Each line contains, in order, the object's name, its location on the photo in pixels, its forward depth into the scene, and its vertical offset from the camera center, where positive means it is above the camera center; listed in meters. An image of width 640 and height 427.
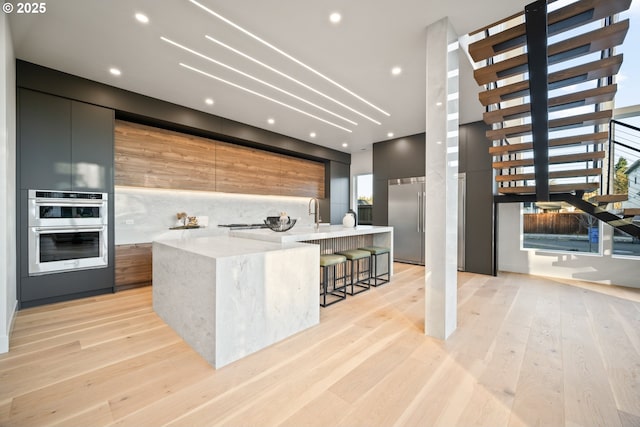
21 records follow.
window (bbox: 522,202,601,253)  4.36 -0.27
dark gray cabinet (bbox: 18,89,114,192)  3.04 +0.85
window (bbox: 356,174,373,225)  7.41 +0.43
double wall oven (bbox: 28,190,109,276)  3.06 -0.22
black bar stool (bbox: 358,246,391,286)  3.97 -0.92
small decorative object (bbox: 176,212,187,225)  4.55 -0.09
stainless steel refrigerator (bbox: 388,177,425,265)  5.66 -0.11
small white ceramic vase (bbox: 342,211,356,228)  4.03 -0.11
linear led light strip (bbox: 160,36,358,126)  2.71 +1.71
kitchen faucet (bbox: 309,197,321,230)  3.61 +0.01
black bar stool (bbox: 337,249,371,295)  3.58 -0.87
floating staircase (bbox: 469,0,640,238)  2.34 +1.35
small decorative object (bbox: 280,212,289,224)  3.20 -0.06
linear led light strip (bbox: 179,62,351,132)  3.16 +1.70
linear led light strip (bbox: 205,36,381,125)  2.71 +1.72
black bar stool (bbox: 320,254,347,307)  3.13 -0.84
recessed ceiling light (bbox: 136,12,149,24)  2.32 +1.73
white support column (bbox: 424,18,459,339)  2.37 +0.34
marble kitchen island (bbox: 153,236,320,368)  1.92 -0.66
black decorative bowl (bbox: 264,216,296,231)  3.17 -0.12
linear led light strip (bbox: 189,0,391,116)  2.27 +1.73
